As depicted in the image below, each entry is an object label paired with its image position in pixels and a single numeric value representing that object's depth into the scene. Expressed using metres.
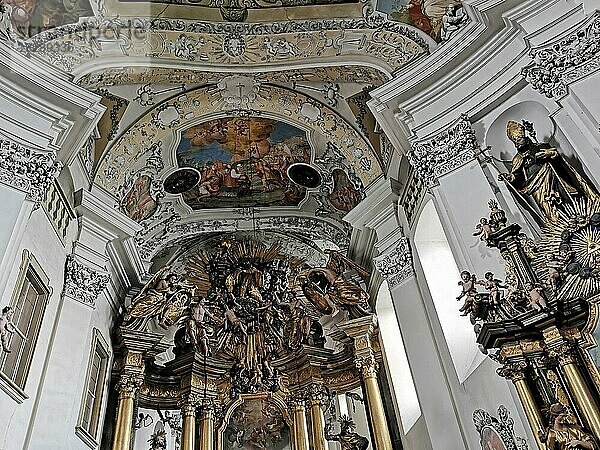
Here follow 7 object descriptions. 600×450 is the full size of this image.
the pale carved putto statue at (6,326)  5.80
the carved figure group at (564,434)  4.49
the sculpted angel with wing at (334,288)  10.53
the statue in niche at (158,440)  9.58
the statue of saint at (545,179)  5.65
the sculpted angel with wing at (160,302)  10.36
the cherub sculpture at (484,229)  5.86
